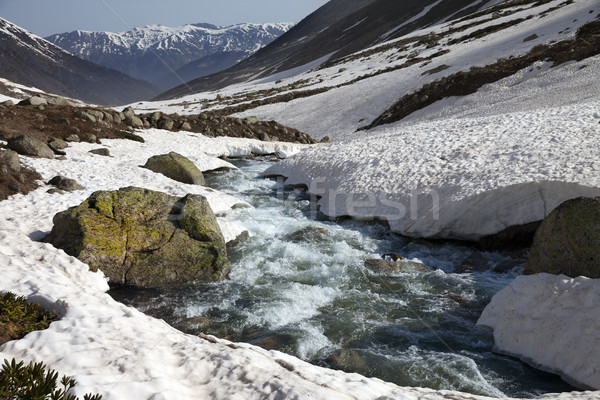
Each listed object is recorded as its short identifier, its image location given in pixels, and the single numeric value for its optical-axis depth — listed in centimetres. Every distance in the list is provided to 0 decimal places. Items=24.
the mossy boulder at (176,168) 2047
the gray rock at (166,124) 3347
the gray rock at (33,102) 2736
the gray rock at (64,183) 1653
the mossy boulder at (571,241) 881
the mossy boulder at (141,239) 1123
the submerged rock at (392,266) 1250
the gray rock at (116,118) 3018
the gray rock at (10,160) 1620
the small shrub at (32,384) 456
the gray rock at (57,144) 2106
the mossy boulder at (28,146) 1898
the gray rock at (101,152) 2252
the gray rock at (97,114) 2853
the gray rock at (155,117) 3406
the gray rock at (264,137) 3757
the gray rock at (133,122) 3125
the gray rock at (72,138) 2317
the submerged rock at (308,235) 1481
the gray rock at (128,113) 3231
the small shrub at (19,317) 625
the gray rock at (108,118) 2961
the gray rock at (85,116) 2731
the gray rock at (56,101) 2992
